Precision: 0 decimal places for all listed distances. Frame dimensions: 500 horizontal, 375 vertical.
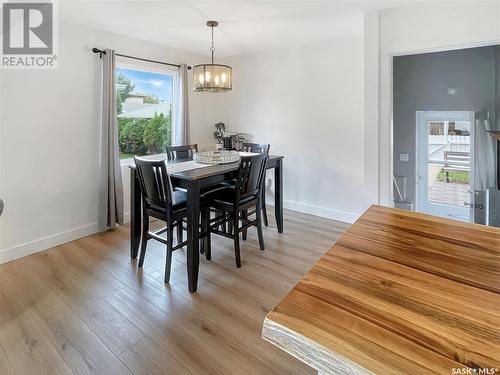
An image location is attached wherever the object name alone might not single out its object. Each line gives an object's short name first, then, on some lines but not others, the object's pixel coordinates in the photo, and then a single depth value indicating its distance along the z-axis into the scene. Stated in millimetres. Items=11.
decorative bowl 3137
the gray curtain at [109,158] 3489
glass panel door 4629
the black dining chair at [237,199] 2756
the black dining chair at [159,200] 2461
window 3934
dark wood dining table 2426
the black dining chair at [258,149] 3740
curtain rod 3425
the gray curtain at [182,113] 4438
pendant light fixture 3006
